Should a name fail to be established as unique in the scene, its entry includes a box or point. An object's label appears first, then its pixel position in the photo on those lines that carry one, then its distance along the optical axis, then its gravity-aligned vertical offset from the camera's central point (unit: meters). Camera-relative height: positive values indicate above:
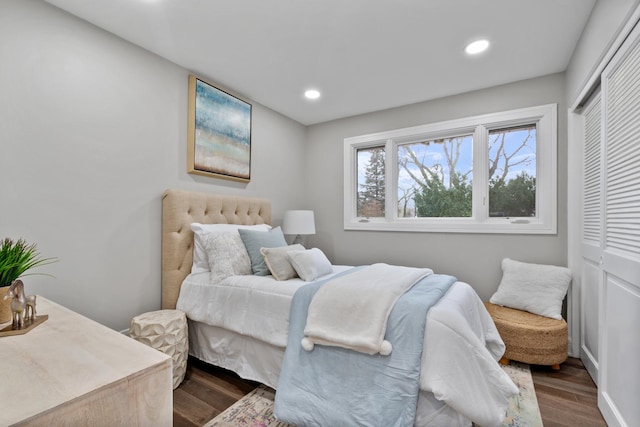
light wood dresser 0.74 -0.48
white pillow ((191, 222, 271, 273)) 2.52 -0.31
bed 1.41 -0.71
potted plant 1.24 -0.25
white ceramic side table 1.97 -0.83
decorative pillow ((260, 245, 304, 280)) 2.32 -0.40
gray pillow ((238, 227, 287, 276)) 2.47 -0.27
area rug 1.72 -1.22
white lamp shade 3.49 -0.11
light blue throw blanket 1.45 -0.88
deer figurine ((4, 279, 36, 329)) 1.20 -0.38
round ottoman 2.23 -0.94
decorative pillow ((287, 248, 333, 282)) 2.32 -0.41
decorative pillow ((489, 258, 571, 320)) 2.47 -0.63
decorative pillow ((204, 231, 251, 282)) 2.35 -0.36
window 2.83 +0.43
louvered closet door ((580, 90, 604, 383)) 2.11 -0.16
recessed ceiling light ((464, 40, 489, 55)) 2.27 +1.32
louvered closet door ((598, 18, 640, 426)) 1.43 -0.14
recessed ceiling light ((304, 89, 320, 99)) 3.14 +1.29
